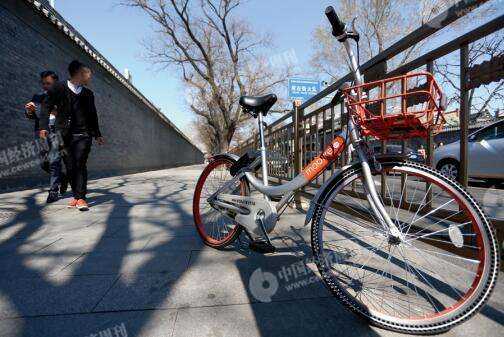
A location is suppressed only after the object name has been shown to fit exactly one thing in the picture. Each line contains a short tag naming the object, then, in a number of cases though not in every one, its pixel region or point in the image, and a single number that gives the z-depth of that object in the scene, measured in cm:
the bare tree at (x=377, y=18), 2050
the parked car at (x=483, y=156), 603
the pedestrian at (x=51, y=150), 419
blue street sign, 991
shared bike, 126
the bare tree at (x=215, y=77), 2328
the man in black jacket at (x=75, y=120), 367
